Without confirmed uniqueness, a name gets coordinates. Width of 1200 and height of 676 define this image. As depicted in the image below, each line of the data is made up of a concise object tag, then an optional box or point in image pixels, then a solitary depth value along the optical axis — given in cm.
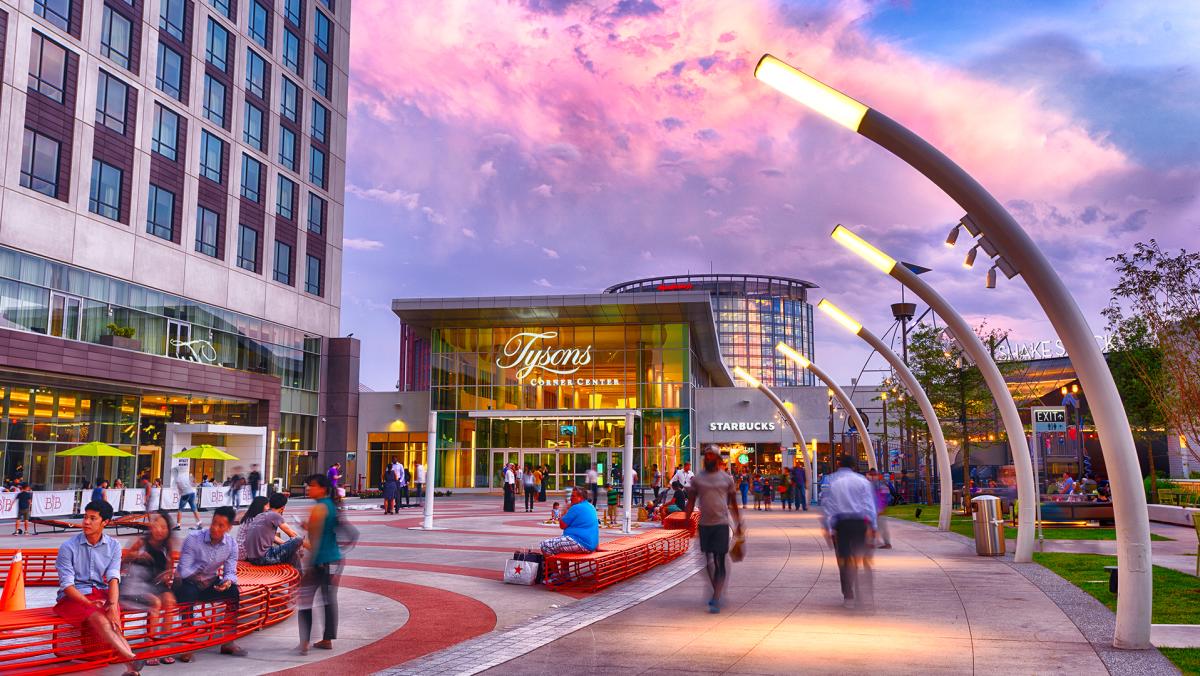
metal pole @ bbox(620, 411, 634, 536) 2259
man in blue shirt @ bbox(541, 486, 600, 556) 1325
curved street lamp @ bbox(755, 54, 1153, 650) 833
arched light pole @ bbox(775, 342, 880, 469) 2983
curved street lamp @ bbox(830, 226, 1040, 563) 1519
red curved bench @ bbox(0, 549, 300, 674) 692
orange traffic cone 877
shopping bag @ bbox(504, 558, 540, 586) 1321
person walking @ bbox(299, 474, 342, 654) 851
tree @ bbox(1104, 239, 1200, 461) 1603
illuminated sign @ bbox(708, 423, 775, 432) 5569
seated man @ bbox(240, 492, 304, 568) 1180
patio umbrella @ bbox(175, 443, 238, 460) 3419
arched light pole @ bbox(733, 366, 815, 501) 3916
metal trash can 1644
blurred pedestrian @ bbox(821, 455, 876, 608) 1096
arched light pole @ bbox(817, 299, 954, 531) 2181
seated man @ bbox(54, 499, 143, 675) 722
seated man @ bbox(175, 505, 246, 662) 852
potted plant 3609
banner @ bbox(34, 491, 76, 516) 2820
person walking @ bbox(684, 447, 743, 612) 1079
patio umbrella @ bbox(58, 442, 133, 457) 2975
